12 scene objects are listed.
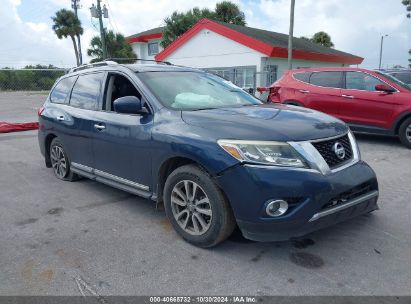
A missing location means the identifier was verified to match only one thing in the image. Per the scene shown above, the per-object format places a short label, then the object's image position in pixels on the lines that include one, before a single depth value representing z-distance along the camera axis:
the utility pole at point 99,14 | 19.55
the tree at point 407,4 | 30.37
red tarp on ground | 10.77
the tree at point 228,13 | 31.42
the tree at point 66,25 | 44.00
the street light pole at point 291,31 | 15.16
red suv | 7.41
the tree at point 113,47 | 37.19
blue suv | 2.89
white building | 19.22
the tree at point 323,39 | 39.50
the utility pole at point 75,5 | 35.75
